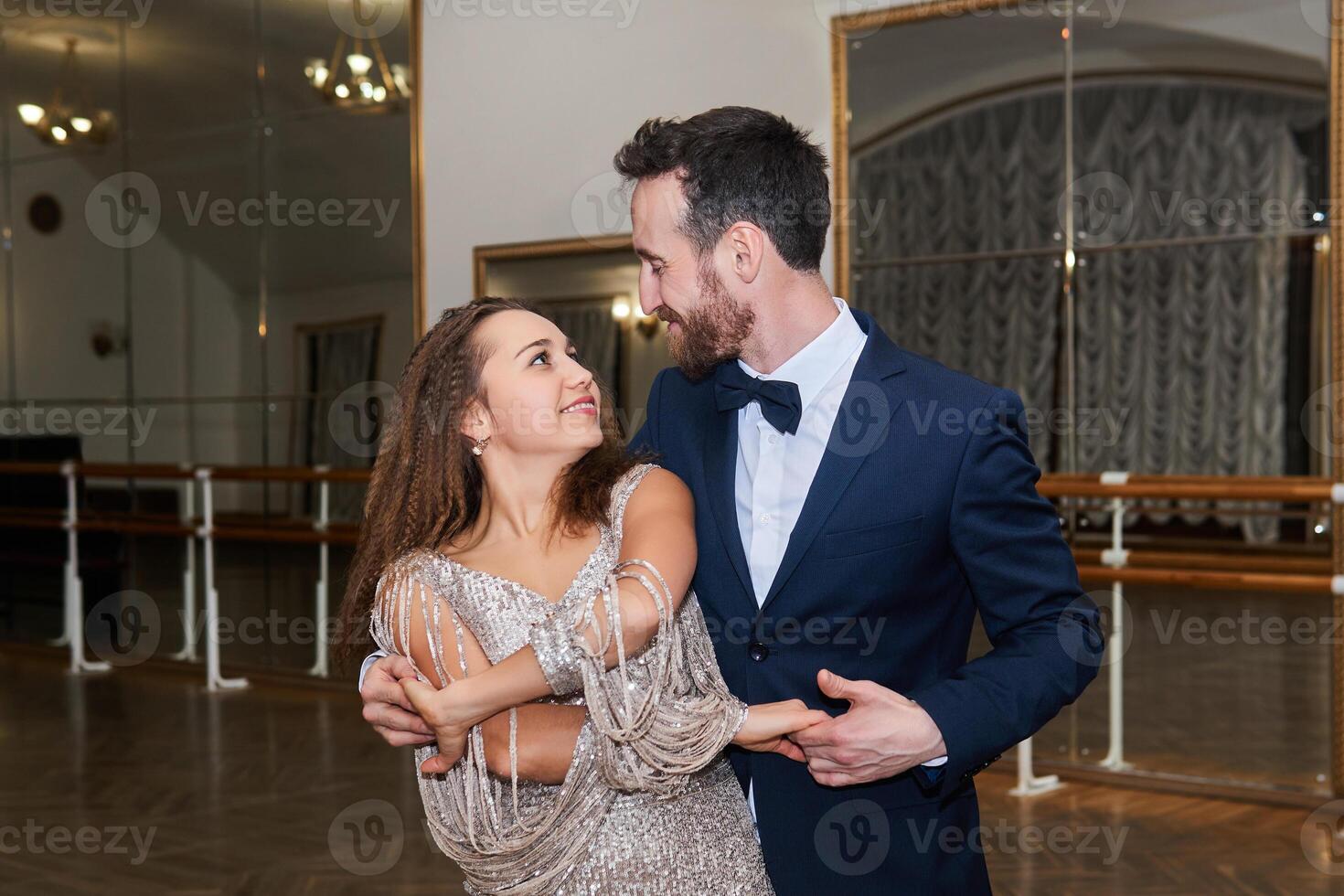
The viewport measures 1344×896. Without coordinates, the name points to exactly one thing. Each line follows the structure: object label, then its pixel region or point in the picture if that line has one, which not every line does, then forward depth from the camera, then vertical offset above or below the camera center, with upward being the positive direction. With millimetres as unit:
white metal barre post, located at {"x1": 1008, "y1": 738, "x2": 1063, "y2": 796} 4609 -1317
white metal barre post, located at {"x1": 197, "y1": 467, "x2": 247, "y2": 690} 6867 -980
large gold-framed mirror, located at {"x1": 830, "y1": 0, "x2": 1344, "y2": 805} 4598 +498
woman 1545 -260
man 1607 -142
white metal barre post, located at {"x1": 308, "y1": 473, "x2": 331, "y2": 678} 6852 -809
